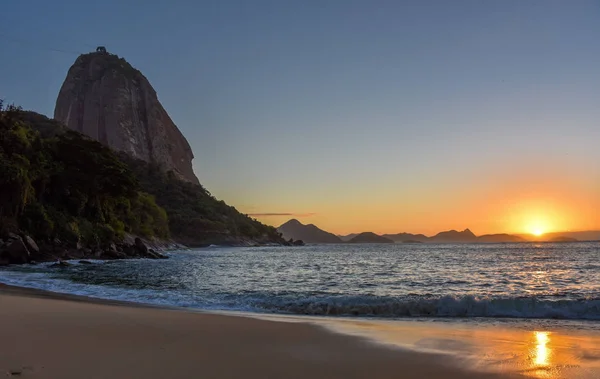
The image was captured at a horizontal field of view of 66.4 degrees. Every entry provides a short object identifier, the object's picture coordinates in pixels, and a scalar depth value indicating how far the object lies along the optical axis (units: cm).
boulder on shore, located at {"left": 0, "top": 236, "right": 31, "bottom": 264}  3169
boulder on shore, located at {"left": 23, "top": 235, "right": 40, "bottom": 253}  3506
